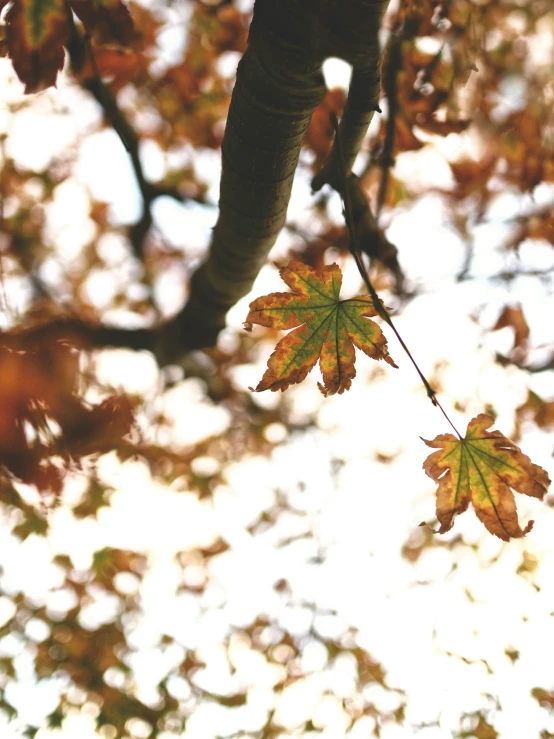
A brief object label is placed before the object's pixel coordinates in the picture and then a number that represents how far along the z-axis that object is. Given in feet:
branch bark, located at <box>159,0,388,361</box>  2.63
